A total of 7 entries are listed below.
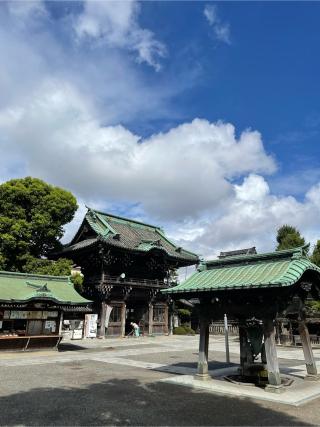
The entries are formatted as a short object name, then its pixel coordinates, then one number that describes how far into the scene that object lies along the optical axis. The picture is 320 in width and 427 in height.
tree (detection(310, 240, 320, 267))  43.62
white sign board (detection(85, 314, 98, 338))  36.16
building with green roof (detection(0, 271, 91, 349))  22.88
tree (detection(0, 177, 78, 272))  35.31
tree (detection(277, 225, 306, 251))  50.68
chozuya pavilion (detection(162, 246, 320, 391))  11.75
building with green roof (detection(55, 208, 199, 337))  38.47
